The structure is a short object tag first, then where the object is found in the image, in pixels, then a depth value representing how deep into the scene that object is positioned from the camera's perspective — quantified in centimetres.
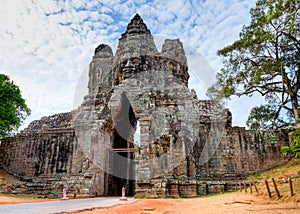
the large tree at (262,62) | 1681
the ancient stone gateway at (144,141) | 1465
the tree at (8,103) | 1856
